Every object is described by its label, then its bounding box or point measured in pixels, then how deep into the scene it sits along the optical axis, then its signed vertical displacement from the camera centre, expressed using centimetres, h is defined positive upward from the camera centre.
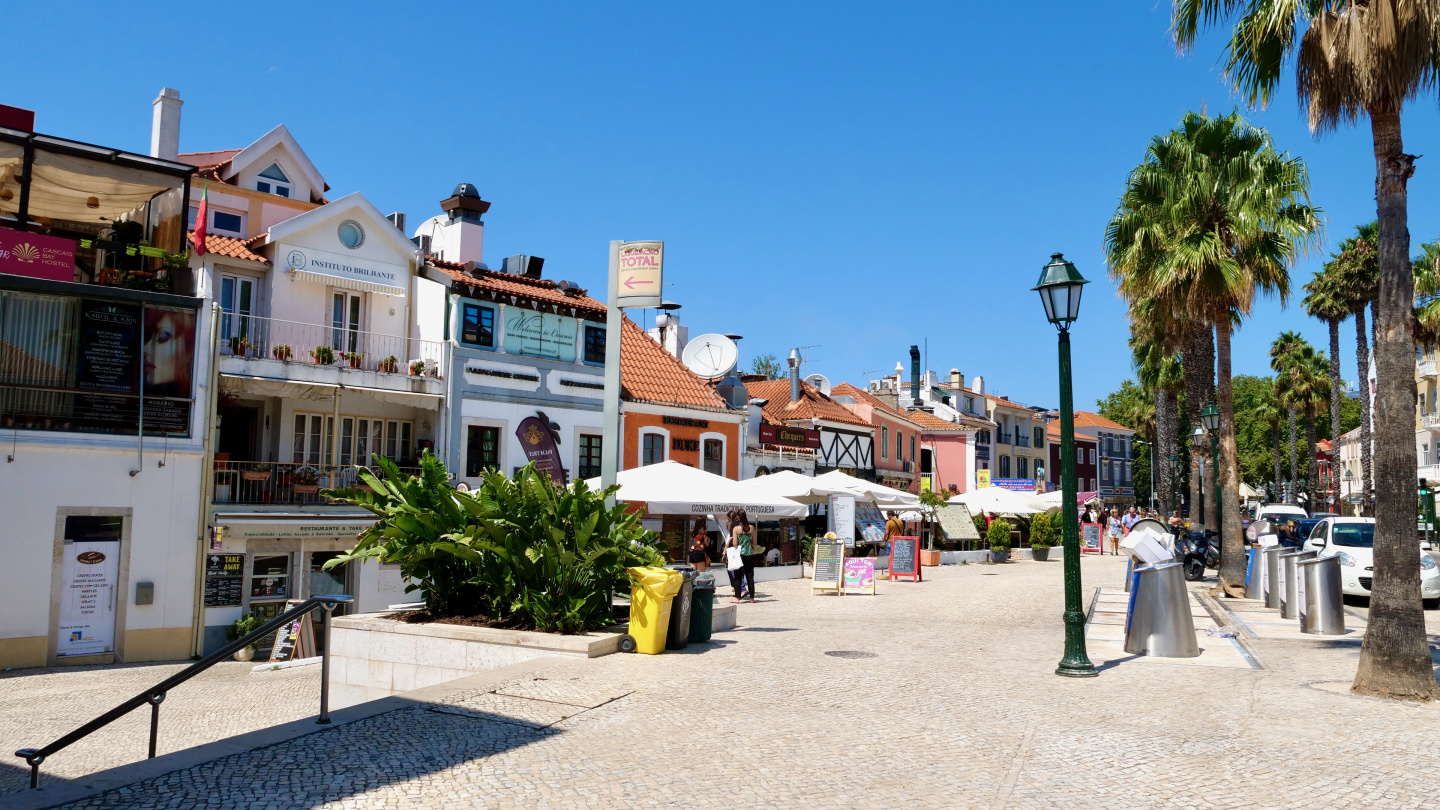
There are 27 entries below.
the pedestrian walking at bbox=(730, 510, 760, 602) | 1927 -85
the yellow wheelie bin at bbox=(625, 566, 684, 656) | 1120 -114
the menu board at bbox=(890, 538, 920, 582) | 2495 -122
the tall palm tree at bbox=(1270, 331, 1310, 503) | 5400 +769
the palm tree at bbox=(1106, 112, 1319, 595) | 1958 +543
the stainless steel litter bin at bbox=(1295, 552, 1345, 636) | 1373 -114
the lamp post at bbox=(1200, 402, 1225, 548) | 2356 +218
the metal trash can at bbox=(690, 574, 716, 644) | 1226 -130
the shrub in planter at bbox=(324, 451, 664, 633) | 1134 -53
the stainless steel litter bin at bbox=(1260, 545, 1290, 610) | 1738 -105
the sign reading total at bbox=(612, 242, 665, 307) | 1344 +293
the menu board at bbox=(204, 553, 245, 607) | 2112 -180
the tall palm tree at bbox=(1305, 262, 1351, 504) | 3772 +785
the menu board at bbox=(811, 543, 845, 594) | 2083 -131
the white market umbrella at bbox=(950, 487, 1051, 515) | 3684 +23
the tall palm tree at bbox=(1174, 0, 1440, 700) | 915 +192
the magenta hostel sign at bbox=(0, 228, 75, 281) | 1839 +415
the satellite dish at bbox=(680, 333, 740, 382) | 3516 +498
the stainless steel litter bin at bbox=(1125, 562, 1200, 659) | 1178 -118
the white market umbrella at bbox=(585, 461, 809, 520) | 2031 +18
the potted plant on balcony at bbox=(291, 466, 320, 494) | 2303 +30
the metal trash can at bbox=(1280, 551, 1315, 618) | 1580 -112
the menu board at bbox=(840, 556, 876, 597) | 2073 -142
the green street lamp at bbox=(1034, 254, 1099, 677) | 1070 +159
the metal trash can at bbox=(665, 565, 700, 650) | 1172 -132
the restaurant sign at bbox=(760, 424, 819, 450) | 3872 +257
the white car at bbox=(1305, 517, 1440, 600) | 1742 -61
